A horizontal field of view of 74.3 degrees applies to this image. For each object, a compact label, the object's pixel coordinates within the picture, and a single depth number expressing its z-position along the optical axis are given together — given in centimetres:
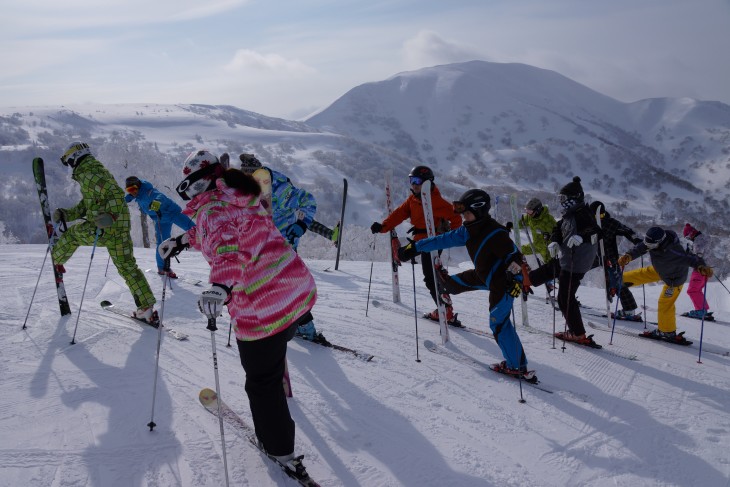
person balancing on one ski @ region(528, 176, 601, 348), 607
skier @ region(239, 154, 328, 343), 528
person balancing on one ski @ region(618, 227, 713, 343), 621
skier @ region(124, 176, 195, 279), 738
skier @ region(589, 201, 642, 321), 692
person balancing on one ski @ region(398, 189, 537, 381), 459
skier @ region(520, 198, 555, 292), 803
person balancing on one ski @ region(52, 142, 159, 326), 550
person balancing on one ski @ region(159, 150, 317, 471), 276
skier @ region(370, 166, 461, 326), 605
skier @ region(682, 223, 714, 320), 754
